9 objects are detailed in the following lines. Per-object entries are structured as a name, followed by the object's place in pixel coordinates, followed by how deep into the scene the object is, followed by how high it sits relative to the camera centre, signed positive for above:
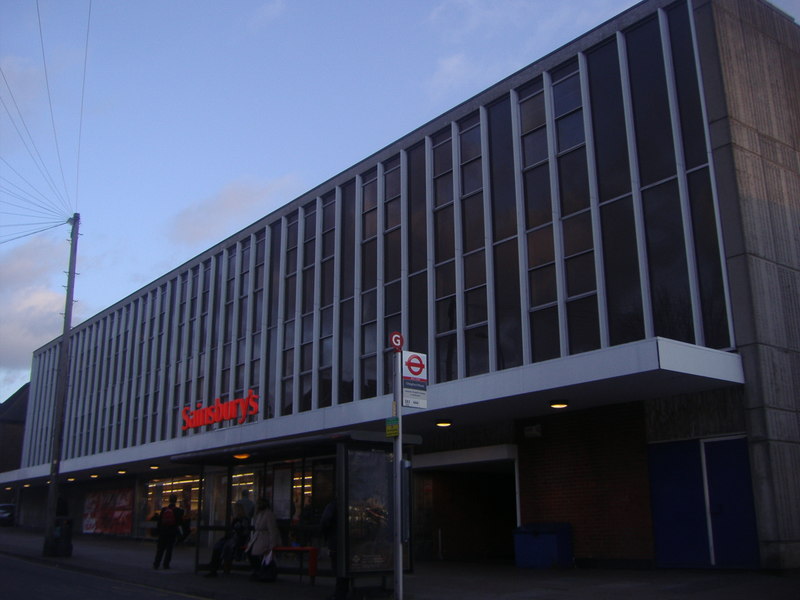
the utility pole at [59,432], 23.78 +2.24
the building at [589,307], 15.51 +4.74
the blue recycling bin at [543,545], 17.92 -1.08
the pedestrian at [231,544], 17.84 -0.93
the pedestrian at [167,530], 20.14 -0.68
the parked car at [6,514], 51.62 -0.54
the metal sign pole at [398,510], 12.36 -0.15
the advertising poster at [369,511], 13.47 -0.19
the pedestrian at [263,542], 16.36 -0.82
